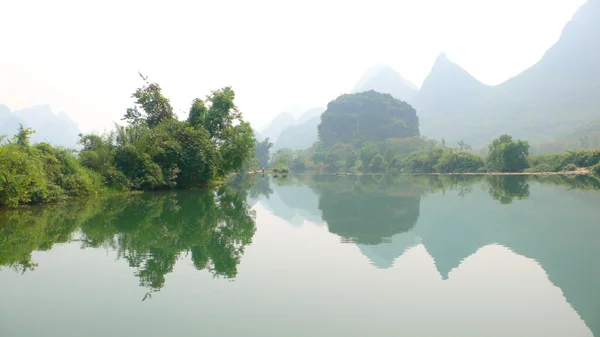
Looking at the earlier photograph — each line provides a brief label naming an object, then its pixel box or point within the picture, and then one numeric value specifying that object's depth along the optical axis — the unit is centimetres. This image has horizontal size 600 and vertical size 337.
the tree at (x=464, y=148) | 6662
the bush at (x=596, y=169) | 3612
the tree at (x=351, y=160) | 8316
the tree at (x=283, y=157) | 7934
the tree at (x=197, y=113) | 2764
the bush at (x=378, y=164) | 7100
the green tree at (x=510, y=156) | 4516
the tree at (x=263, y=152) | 9725
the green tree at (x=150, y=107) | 2831
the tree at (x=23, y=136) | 1669
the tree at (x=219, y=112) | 2784
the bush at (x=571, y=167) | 4020
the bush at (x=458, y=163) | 5167
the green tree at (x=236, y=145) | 2734
